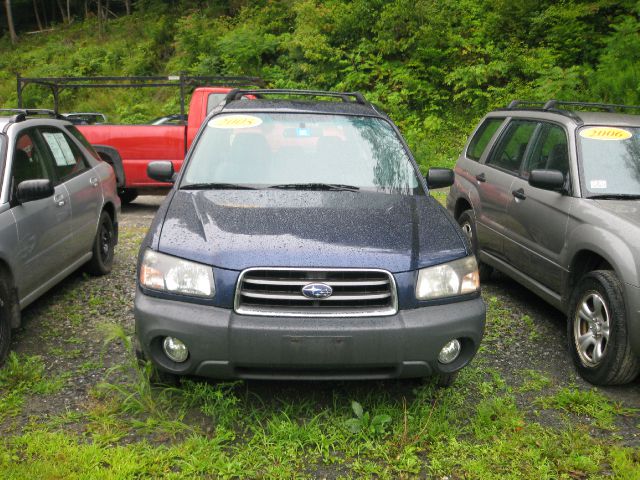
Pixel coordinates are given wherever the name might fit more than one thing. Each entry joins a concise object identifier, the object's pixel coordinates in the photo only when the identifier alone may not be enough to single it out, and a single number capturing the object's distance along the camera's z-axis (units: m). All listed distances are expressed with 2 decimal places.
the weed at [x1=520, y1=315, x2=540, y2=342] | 5.08
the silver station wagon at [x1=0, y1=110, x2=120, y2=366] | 4.44
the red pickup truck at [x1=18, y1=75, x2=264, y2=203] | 10.13
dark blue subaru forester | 3.23
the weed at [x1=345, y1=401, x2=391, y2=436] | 3.48
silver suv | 4.00
